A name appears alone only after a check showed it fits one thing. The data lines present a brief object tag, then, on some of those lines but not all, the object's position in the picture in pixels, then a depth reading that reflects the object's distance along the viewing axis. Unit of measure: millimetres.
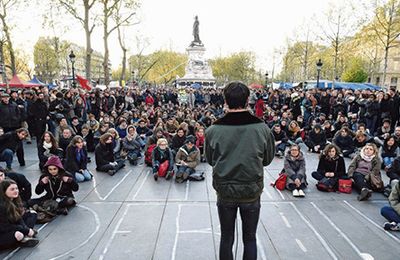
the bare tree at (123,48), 35359
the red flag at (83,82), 20828
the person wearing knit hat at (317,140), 11156
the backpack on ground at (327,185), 6906
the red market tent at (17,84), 26797
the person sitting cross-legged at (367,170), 6805
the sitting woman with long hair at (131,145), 9922
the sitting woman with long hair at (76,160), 7574
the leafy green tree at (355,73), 49750
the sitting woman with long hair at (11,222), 4395
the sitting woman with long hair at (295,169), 6891
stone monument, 45125
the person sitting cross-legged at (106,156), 8461
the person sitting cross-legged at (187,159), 7730
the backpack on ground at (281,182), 7008
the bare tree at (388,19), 26156
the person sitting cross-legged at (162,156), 8092
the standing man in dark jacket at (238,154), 2570
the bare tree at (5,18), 25311
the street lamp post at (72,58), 19953
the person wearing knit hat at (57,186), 5660
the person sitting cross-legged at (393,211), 5043
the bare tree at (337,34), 30395
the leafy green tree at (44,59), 52306
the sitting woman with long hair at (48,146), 7996
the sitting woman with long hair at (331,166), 7051
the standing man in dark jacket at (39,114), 10891
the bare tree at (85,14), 23719
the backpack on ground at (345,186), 6848
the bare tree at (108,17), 25781
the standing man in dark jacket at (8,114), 9797
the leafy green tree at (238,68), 64919
